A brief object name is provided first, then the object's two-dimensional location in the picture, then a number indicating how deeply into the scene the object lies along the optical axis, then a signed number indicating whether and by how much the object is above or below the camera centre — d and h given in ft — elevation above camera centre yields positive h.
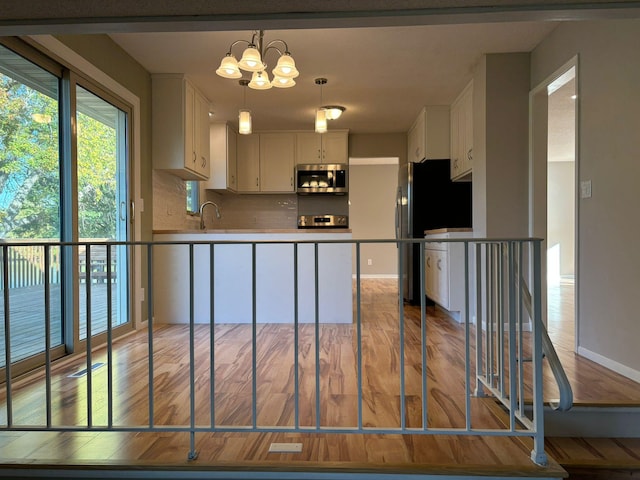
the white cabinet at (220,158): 18.28 +3.31
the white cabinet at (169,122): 13.03 +3.44
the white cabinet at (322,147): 19.45 +3.95
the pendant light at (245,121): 11.95 +3.16
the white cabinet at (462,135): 13.84 +3.36
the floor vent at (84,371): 8.20 -2.67
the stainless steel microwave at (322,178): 19.19 +2.50
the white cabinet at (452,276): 13.38 -1.35
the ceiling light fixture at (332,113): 13.38 +3.79
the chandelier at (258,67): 8.48 +3.47
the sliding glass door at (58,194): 7.90 +0.90
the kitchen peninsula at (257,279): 12.81 -1.34
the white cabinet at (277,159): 19.70 +3.45
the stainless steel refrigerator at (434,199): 16.31 +1.30
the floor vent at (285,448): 5.47 -2.74
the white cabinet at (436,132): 16.31 +3.85
